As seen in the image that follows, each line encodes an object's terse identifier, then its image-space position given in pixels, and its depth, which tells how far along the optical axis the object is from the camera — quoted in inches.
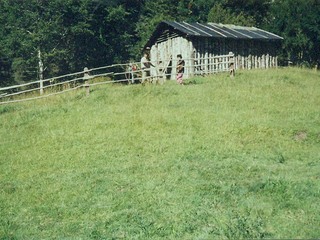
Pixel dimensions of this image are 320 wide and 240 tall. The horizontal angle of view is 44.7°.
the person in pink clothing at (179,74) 817.5
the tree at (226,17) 1781.5
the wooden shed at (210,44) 1074.1
